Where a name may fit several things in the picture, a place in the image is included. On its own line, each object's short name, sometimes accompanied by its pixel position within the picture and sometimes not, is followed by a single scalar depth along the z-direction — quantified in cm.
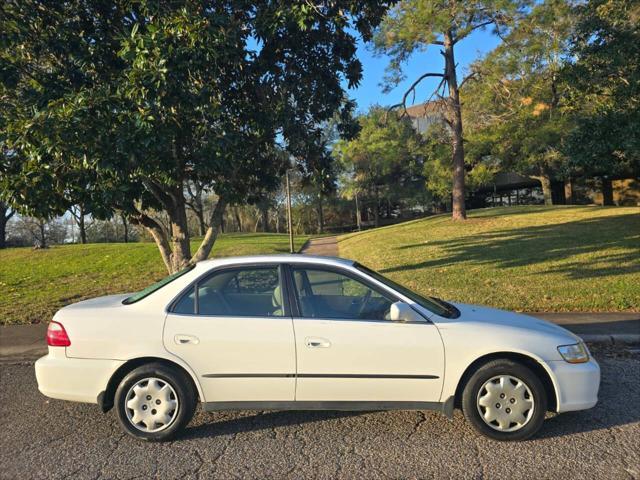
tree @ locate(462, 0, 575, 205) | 1916
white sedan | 353
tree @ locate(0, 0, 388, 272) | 535
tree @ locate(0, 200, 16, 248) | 2744
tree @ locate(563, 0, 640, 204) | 898
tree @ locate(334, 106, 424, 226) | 3475
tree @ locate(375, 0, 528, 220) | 1841
